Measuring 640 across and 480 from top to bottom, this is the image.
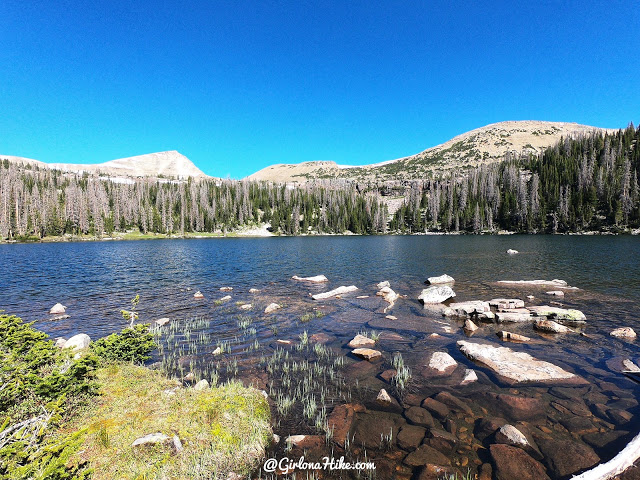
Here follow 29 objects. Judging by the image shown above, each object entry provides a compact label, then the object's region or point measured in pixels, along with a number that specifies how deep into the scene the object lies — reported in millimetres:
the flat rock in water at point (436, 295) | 24141
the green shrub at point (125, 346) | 11621
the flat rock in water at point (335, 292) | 26552
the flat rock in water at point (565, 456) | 7152
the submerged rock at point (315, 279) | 34688
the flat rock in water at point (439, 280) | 31062
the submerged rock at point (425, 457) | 7469
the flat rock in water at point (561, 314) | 18156
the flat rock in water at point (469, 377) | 11445
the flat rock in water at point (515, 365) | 11516
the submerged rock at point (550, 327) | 16812
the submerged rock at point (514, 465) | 7008
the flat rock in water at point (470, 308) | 20056
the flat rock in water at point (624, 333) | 15742
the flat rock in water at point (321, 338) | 16297
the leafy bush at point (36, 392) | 4062
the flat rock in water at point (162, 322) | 18969
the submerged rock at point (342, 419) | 8523
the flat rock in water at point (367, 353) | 13902
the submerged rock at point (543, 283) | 28891
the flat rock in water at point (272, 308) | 22158
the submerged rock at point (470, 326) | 17453
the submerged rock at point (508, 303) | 20922
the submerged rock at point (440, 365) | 12273
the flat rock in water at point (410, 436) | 8109
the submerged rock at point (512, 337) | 15758
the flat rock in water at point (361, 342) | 15359
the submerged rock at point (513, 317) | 18609
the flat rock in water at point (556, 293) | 25053
